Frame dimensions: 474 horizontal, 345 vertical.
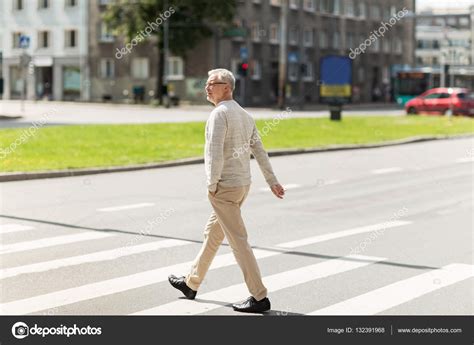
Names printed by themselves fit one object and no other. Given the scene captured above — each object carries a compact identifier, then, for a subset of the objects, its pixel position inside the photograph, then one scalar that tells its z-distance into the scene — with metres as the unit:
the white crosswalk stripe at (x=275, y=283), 7.08
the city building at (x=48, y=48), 68.12
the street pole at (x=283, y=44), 51.22
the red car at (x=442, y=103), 50.03
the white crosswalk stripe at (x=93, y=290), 7.04
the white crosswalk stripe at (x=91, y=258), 8.55
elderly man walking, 6.81
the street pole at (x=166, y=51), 55.67
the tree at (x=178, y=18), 58.34
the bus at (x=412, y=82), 67.12
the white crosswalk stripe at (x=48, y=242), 9.68
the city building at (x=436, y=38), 120.37
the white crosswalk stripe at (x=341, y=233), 10.23
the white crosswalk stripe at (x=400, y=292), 7.11
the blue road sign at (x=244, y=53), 63.17
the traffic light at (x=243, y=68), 52.09
